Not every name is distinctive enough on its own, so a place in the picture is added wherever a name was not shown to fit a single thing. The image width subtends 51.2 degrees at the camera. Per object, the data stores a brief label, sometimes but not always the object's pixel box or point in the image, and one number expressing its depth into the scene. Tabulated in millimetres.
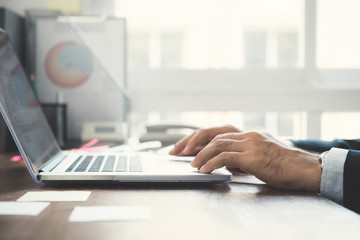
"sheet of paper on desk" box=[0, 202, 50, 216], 467
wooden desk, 394
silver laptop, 623
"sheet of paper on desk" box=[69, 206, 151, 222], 442
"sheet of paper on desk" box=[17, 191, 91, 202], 535
